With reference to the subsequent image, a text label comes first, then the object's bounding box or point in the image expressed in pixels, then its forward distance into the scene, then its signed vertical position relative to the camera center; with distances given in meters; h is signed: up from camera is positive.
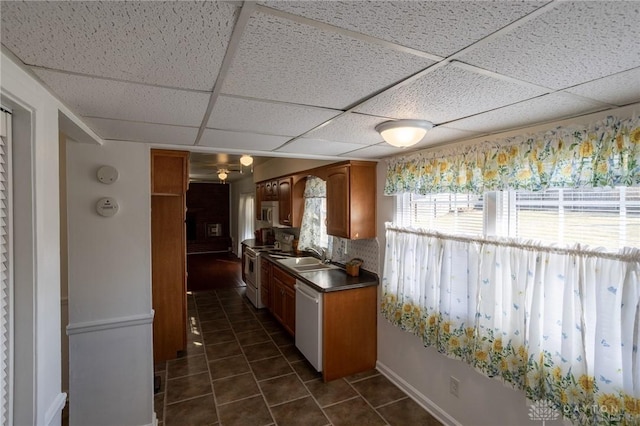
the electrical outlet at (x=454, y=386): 2.25 -1.36
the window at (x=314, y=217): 4.29 -0.11
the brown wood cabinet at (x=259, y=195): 5.91 +0.30
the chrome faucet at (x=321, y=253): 4.10 -0.63
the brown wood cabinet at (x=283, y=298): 3.57 -1.15
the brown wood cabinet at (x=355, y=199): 2.99 +0.11
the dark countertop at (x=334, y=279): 2.91 -0.74
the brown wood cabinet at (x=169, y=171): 2.63 +0.36
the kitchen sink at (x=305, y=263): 3.91 -0.76
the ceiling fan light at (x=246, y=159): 4.16 +0.73
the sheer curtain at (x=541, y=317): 1.35 -0.63
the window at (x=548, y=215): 1.42 -0.04
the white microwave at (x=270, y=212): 5.24 -0.04
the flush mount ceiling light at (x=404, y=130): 1.58 +0.43
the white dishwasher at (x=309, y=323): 2.90 -1.18
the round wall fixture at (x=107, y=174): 2.01 +0.25
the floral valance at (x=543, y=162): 1.34 +0.27
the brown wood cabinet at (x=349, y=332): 2.87 -1.24
